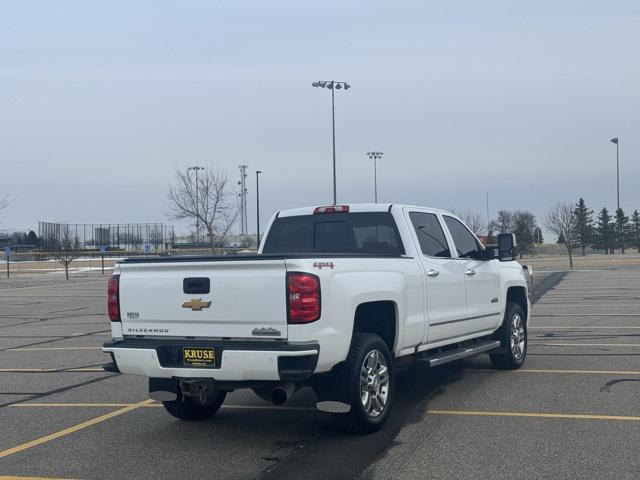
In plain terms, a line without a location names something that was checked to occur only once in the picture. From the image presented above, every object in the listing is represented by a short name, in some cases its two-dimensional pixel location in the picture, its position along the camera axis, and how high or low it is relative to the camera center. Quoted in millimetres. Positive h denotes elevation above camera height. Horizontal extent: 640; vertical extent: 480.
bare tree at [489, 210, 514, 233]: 99119 +1731
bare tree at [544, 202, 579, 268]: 56084 +728
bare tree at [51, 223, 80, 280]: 53091 -128
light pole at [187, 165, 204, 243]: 50434 +2150
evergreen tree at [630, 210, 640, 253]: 97688 +574
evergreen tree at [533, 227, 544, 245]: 110731 -97
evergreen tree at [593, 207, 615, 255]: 93812 +248
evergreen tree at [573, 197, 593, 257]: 73106 +807
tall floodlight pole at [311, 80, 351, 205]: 43844 +7606
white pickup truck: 6301 -668
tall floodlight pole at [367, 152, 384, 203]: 61125 +6075
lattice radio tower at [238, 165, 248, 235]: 65750 +3770
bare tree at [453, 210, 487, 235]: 79525 +1243
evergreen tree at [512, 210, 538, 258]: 75562 +655
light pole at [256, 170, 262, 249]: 57950 +2228
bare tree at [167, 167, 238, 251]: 50188 +2411
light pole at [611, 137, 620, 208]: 68438 +4884
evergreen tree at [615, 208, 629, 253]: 91675 +563
